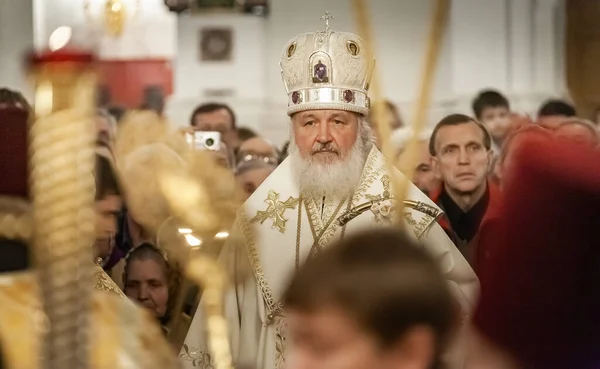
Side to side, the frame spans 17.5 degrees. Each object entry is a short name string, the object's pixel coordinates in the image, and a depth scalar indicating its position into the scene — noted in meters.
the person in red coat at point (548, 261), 2.34
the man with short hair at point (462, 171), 6.58
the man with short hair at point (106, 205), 6.09
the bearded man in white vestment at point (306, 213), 5.73
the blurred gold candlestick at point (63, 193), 2.23
